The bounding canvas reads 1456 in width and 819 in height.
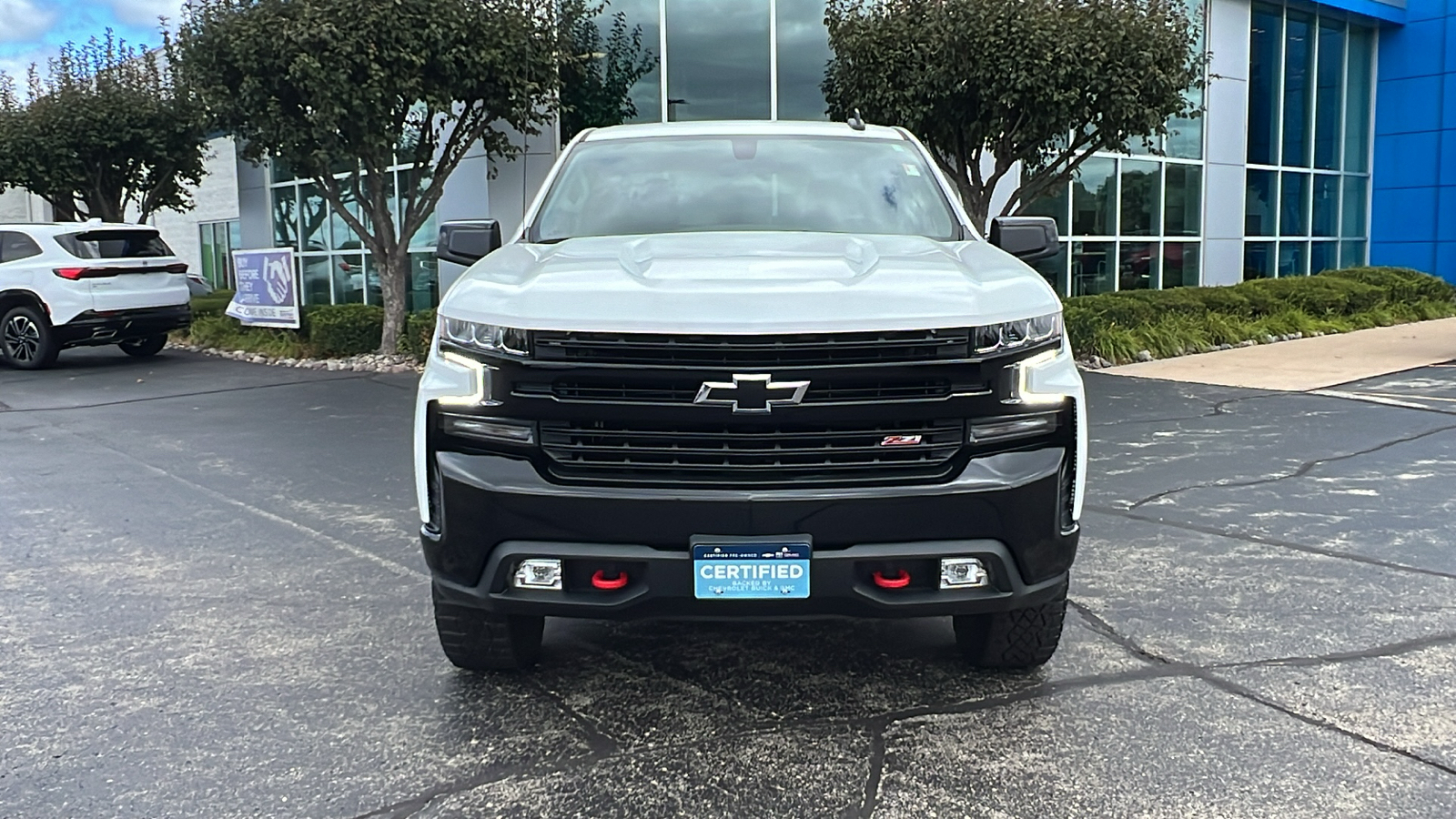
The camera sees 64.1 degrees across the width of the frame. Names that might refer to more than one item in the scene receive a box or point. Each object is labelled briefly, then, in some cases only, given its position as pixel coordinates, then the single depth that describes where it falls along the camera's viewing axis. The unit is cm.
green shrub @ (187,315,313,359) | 1490
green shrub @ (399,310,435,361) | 1305
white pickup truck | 308
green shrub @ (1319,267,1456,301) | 1903
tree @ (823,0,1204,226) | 1148
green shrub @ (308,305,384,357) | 1427
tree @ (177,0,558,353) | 1169
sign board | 1509
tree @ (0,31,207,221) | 1830
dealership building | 1481
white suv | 1371
